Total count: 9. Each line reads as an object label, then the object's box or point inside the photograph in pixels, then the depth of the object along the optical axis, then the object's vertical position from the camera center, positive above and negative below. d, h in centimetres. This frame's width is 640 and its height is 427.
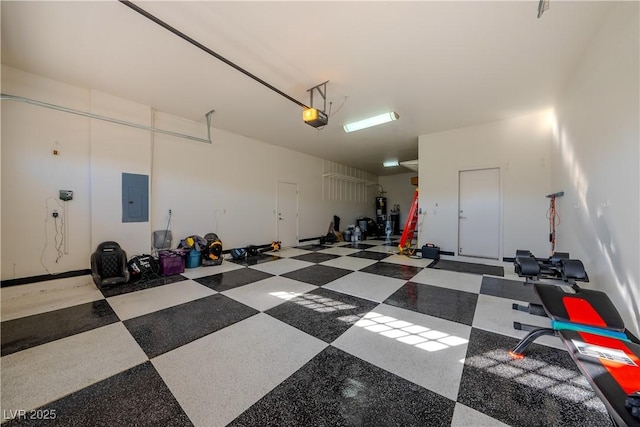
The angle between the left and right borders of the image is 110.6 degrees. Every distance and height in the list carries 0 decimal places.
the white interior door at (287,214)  714 -3
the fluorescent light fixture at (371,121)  441 +197
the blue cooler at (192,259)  470 -100
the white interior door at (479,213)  527 +4
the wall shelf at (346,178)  877 +154
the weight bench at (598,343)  104 -83
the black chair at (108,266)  347 -88
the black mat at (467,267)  436 -112
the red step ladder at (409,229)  640 -44
